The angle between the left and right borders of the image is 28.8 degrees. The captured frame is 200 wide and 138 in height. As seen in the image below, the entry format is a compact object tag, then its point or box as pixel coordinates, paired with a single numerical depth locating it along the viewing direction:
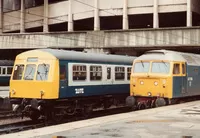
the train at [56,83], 16.39
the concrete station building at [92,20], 43.06
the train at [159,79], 19.31
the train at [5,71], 41.44
